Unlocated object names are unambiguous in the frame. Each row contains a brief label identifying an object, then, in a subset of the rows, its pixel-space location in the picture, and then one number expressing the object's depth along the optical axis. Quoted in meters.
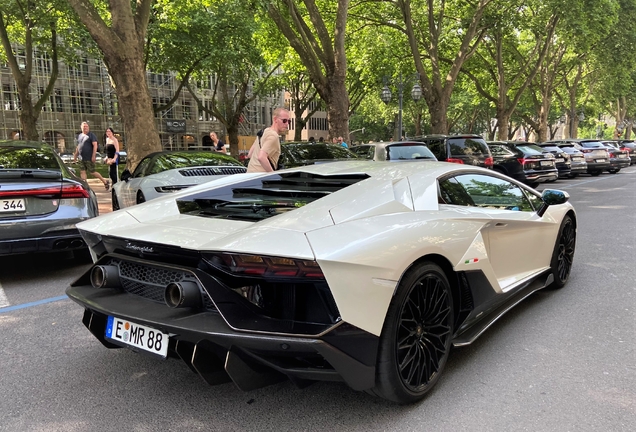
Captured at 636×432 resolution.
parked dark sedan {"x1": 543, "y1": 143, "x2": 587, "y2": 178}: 19.45
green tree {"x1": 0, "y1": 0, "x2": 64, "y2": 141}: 17.52
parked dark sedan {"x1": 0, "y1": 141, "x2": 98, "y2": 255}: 4.94
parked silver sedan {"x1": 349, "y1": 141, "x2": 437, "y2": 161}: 10.88
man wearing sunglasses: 6.72
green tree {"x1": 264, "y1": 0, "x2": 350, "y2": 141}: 13.82
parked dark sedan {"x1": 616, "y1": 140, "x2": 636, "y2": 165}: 31.00
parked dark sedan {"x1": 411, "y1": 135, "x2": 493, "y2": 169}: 12.50
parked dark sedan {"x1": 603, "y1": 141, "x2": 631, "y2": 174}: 21.73
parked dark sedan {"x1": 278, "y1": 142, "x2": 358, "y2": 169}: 9.77
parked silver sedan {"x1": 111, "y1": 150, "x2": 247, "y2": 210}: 7.83
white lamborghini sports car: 2.26
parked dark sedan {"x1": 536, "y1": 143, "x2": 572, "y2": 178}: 18.09
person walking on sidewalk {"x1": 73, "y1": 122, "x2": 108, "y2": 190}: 12.99
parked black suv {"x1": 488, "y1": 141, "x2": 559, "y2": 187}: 14.30
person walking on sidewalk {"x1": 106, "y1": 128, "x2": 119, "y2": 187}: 13.23
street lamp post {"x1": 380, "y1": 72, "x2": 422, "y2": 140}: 21.42
